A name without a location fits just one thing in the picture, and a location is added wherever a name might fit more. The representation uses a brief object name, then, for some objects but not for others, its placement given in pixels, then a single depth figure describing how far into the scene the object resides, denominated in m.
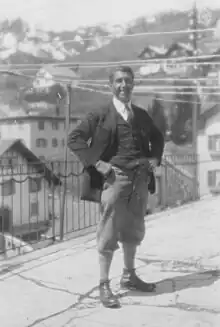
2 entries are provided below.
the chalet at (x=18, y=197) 8.91
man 2.31
